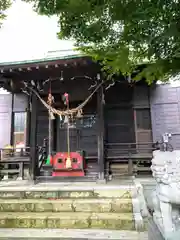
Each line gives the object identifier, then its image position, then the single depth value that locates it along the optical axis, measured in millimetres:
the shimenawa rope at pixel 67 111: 6278
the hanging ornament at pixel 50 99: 6459
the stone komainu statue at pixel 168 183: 2281
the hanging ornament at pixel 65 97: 6602
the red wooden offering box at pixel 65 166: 6367
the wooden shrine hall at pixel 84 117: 6115
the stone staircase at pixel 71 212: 3329
